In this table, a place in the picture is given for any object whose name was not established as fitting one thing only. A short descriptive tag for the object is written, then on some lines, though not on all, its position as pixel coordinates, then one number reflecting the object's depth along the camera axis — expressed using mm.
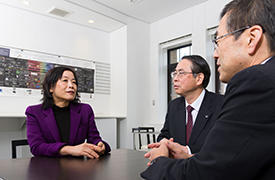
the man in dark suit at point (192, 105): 1582
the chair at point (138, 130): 4172
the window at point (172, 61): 5176
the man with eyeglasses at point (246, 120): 513
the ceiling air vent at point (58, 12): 4277
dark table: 863
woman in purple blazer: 1521
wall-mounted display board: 3918
